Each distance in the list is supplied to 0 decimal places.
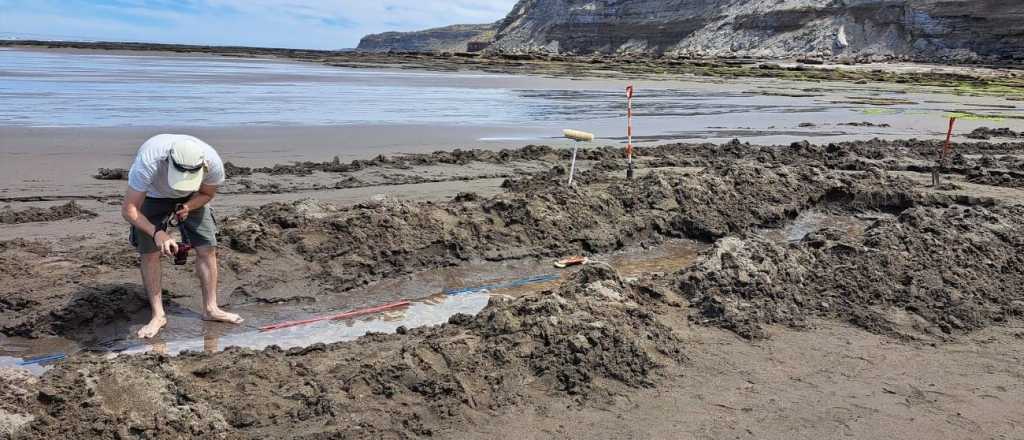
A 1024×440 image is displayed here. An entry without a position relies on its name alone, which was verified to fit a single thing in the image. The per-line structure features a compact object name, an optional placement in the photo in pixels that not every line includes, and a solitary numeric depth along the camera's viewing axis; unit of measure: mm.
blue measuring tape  6876
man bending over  4953
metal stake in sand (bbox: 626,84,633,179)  10703
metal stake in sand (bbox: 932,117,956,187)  11492
